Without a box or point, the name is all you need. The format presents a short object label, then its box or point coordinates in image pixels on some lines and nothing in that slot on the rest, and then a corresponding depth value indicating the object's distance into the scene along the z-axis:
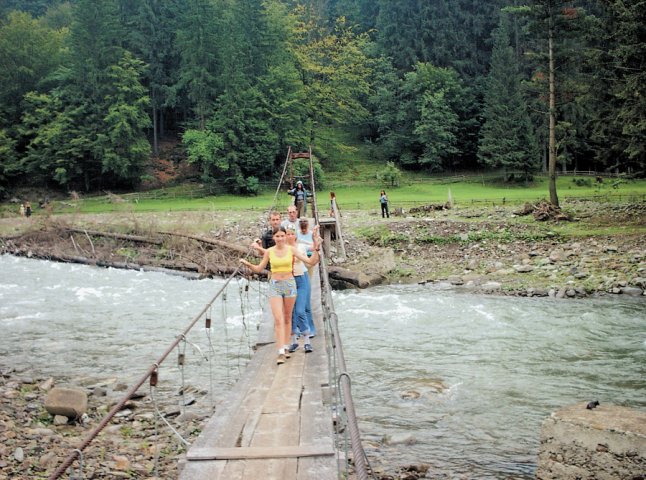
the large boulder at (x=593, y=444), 5.78
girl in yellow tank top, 7.57
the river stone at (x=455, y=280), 18.62
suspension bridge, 4.48
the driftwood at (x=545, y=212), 24.58
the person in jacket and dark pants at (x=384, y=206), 27.39
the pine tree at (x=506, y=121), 45.16
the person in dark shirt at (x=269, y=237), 8.02
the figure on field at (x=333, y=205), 23.64
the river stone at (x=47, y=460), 6.79
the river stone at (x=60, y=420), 8.27
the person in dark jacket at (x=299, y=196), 18.25
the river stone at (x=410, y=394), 9.19
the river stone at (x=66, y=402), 8.37
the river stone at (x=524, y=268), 18.95
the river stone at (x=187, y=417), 8.29
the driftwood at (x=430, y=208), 29.19
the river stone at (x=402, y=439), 7.65
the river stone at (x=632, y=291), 15.98
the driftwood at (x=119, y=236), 25.30
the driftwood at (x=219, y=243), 22.28
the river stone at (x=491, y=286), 17.52
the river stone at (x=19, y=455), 6.87
